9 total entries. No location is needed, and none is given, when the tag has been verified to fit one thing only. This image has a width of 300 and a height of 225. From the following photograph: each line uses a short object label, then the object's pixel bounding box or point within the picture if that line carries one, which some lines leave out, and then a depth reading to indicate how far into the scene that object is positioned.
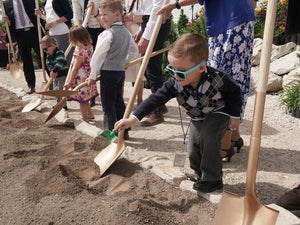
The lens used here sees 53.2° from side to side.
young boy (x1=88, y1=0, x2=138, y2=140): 2.91
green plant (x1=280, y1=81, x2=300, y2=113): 3.85
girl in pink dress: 3.57
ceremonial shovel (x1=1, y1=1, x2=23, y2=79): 6.49
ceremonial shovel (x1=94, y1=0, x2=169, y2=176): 2.45
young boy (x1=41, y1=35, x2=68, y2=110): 4.05
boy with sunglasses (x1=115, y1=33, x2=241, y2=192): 1.77
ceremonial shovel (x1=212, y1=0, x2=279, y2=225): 1.57
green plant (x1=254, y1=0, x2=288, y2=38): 6.13
